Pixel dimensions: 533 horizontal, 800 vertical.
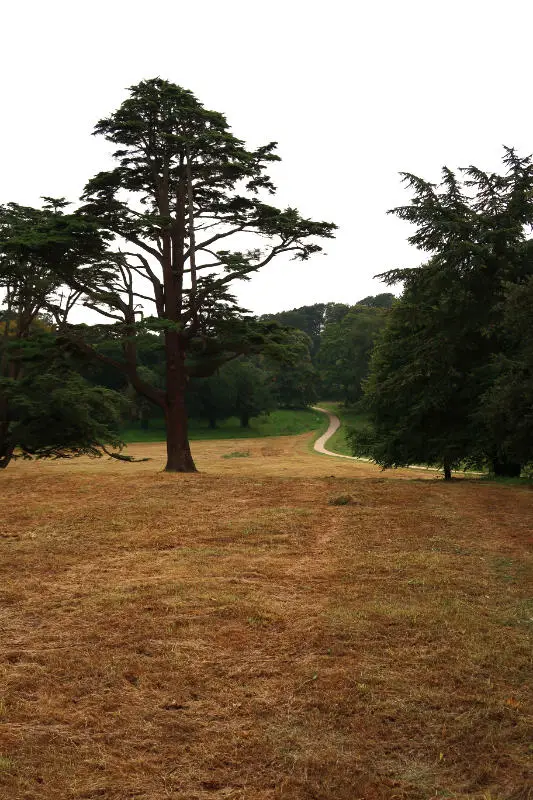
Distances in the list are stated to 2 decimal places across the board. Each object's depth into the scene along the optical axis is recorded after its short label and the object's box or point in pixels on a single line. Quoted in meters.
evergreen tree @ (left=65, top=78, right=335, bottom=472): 20.53
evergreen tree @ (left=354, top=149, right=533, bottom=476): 18.91
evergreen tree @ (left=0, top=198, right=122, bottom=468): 19.78
